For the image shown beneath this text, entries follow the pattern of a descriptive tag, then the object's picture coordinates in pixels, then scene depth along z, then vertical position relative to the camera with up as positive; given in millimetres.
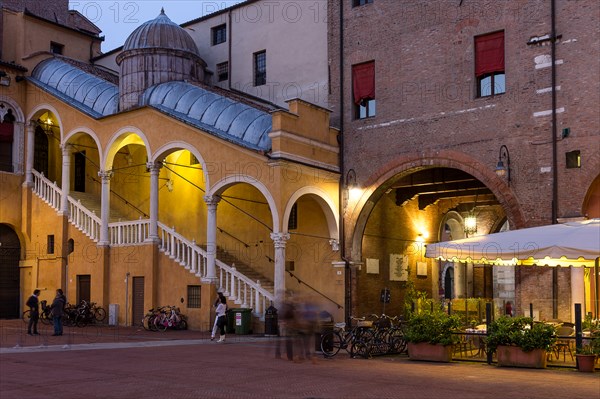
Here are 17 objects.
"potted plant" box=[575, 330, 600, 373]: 14844 -1767
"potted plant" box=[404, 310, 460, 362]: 16625 -1546
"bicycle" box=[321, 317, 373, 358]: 17609 -1783
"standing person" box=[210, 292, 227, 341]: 21405 -1098
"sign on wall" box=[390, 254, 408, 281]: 28234 -70
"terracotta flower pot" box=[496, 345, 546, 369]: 15383 -1879
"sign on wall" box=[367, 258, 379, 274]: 26972 -28
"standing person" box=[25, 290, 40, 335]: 22453 -1298
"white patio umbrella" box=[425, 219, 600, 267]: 14684 +396
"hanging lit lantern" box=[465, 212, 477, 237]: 31594 +1701
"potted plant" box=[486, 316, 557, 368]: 15367 -1546
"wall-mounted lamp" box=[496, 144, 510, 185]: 22156 +3115
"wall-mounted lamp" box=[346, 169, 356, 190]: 26250 +2969
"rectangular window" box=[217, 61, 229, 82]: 32406 +8297
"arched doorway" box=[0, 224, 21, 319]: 30781 -288
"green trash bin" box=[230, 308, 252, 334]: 23672 -1699
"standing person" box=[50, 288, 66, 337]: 22375 -1383
